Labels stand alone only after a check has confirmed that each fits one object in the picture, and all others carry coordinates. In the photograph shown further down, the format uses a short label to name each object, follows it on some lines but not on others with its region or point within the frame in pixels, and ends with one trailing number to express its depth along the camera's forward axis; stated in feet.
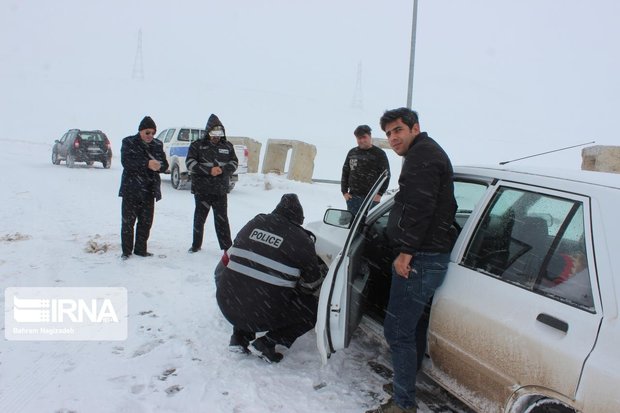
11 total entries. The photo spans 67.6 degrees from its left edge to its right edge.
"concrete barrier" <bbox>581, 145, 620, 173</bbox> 27.22
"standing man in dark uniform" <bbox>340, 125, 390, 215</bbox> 19.49
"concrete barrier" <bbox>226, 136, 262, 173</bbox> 51.78
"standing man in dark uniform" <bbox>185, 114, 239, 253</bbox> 19.26
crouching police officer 10.59
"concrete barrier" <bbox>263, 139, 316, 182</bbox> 47.57
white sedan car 6.36
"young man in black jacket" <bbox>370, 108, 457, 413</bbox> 8.37
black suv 58.65
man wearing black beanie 18.35
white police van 41.68
